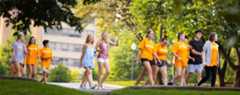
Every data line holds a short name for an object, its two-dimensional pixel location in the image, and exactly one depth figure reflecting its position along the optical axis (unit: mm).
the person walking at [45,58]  18594
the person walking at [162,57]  16812
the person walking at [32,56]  18391
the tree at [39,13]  15399
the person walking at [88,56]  17312
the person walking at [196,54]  16484
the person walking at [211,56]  15969
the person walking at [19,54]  18344
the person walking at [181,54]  16562
